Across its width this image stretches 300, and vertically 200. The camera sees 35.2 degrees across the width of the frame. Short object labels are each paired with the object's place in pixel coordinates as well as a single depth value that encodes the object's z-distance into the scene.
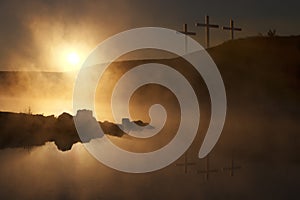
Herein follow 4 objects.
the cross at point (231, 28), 34.83
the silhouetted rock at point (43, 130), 12.52
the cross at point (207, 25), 32.06
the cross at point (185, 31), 32.13
